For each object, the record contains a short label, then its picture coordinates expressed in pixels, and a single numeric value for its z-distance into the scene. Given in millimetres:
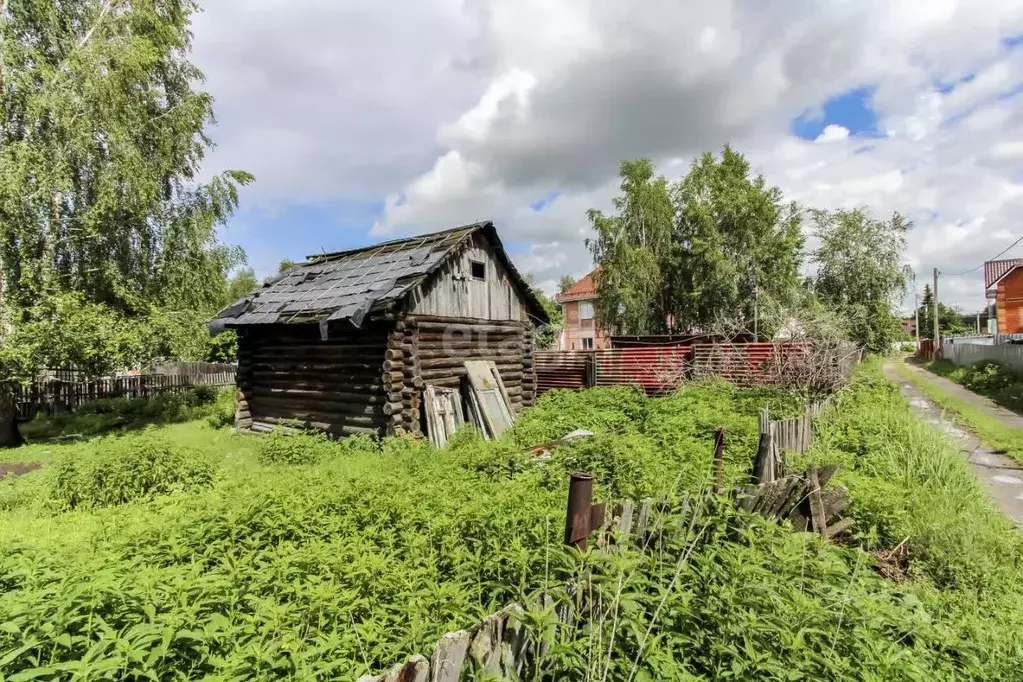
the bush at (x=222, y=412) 15414
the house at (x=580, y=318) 44312
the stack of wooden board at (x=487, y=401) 11961
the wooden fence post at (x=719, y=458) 5078
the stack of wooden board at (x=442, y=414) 11249
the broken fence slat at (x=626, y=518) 3441
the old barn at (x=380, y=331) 11266
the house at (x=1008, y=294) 31453
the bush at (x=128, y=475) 6840
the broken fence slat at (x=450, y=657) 2027
